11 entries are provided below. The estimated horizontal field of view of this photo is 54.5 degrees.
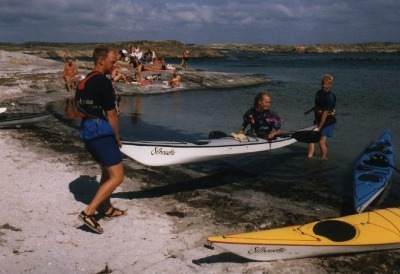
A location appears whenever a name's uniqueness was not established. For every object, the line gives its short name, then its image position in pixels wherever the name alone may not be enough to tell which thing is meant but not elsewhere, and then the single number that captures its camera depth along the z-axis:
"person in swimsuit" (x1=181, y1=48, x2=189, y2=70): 32.83
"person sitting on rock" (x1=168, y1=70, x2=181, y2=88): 26.66
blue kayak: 6.98
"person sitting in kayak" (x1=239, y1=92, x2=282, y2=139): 8.10
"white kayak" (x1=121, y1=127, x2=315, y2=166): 6.33
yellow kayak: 4.54
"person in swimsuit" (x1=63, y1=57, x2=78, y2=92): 22.03
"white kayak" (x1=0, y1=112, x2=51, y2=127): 12.12
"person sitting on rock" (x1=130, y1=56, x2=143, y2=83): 25.20
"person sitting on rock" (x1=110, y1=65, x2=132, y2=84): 23.44
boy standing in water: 9.12
